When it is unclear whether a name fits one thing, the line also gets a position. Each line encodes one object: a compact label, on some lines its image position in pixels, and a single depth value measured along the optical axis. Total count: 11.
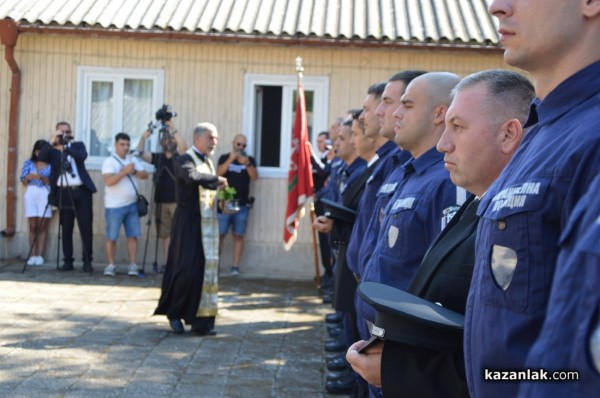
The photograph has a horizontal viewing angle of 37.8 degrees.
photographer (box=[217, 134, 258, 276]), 13.80
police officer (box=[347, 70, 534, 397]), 2.76
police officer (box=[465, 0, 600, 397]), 1.96
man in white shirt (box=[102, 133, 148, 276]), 13.41
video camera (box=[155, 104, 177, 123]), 11.84
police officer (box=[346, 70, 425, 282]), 5.57
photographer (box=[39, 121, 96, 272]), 13.36
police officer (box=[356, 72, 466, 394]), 4.14
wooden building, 14.12
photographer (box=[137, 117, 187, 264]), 13.45
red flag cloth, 11.44
